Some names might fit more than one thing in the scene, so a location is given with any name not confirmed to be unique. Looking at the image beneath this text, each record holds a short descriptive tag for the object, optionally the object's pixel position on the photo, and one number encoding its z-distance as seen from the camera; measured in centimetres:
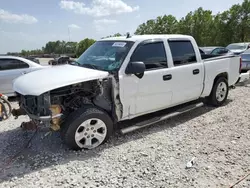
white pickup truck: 343
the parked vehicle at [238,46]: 1461
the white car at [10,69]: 670
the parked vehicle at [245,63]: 950
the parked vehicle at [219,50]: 1073
